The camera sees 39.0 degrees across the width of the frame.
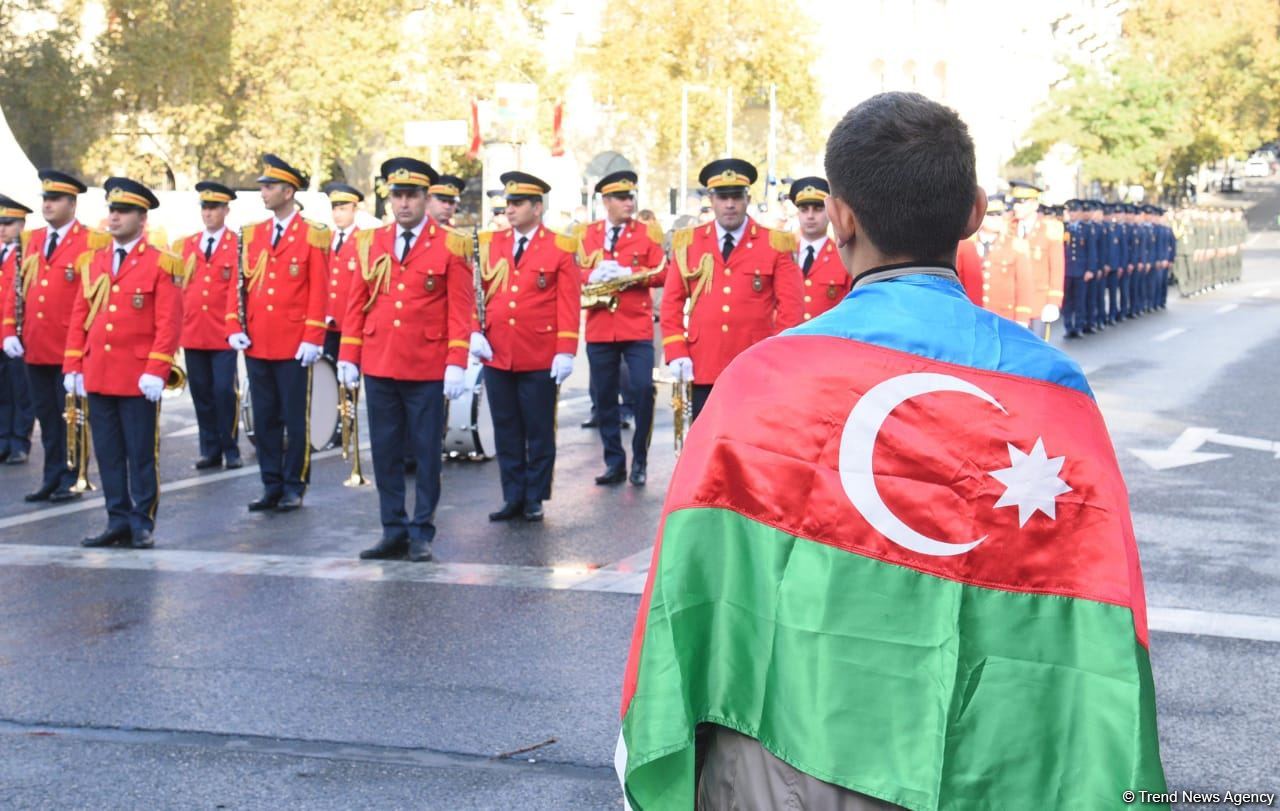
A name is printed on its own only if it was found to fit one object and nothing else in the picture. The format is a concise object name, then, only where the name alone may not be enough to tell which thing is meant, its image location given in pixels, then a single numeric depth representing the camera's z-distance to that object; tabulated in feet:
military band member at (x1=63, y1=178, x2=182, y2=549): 32.27
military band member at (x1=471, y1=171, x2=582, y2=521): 35.06
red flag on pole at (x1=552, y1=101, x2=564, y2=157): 118.32
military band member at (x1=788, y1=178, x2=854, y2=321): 35.53
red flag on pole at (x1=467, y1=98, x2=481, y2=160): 120.37
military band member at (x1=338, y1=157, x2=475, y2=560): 30.86
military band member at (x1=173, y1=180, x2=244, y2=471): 42.42
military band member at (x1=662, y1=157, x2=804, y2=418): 34.42
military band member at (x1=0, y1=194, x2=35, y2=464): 44.81
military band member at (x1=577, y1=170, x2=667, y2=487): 39.88
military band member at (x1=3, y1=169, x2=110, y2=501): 38.75
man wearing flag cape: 8.30
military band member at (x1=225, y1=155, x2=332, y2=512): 36.55
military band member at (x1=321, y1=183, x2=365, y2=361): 43.73
